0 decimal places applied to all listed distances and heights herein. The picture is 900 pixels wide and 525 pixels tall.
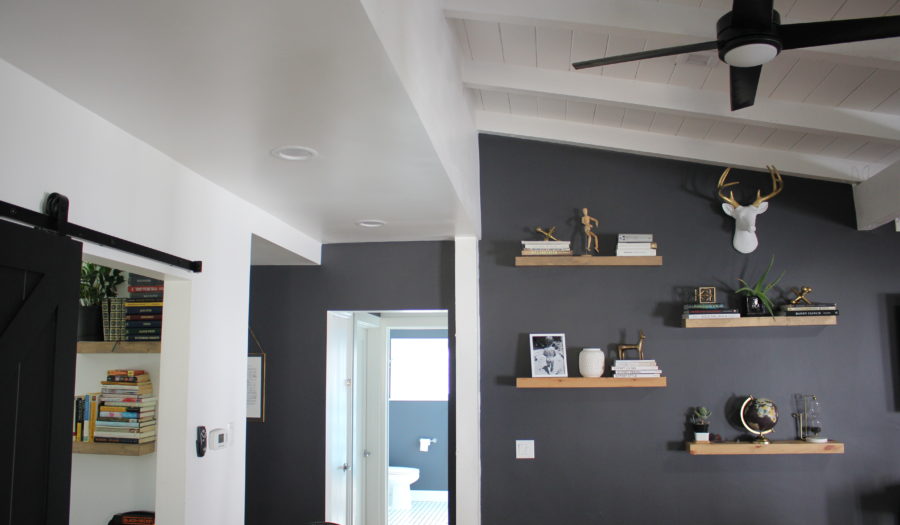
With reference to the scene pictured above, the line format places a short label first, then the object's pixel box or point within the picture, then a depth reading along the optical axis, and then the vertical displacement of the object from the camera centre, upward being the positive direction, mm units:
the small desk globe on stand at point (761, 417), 3916 -360
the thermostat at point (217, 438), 2986 -349
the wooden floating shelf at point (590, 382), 3957 -153
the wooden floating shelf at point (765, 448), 3824 -521
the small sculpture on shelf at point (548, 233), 4262 +753
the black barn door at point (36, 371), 1750 -30
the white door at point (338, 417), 4602 -419
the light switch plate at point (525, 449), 4129 -553
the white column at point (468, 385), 4043 -171
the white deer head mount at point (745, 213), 4062 +829
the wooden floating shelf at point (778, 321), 3945 +188
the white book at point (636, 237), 4109 +699
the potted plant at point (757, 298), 4012 +329
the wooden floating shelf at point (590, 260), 4102 +563
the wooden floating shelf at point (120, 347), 3201 +54
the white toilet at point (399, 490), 7078 -1364
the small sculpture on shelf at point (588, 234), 4188 +734
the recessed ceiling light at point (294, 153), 2539 +763
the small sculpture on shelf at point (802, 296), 4020 +335
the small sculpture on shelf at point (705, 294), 4109 +357
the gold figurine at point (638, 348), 4102 +42
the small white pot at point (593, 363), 4023 -45
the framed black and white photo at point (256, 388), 4578 -200
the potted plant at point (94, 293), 3402 +328
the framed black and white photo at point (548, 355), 4109 +3
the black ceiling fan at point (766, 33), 1894 +910
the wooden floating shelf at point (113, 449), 3143 -408
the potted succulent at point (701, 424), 3947 -395
